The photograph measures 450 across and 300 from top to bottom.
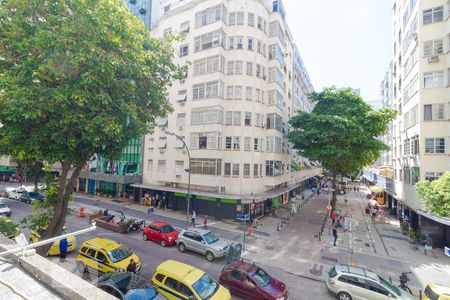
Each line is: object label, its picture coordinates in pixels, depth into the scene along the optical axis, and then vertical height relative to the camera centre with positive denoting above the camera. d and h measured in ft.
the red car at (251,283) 36.50 -19.67
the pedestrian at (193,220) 79.29 -20.18
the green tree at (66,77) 30.01 +10.99
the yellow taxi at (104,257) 41.72 -18.21
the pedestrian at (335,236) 67.09 -20.26
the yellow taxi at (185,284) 32.48 -17.81
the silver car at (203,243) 52.70 -19.10
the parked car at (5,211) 79.30 -18.77
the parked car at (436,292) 33.89 -18.44
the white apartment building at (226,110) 88.43 +20.63
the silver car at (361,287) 37.19 -19.73
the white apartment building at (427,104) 69.41 +20.41
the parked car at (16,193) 108.41 -17.38
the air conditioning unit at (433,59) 72.01 +33.86
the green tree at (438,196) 51.80 -6.31
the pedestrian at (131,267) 41.16 -18.88
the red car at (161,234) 60.03 -19.31
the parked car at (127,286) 29.61 -17.17
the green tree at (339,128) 87.56 +14.21
